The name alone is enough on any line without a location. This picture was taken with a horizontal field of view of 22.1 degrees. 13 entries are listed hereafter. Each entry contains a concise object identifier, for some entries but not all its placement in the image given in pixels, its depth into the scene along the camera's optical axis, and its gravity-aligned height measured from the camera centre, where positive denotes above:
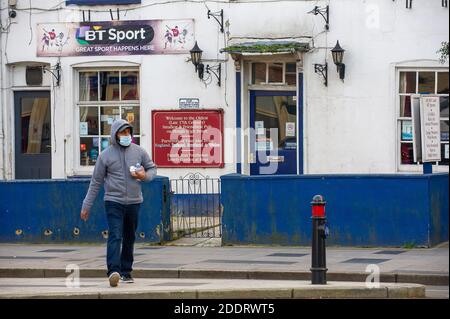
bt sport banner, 23.14 +2.09
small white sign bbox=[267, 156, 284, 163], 23.19 -0.42
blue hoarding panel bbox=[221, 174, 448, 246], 17.19 -1.09
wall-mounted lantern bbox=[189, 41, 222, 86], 22.69 +1.45
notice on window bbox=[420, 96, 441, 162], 16.77 +0.15
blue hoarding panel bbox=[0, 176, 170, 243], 18.55 -1.18
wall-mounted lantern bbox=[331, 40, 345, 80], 21.91 +1.51
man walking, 13.30 -0.57
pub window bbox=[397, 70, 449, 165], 21.98 +0.68
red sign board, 22.98 +0.03
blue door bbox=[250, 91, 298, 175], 23.11 +0.10
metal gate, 19.58 -1.25
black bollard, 12.81 -1.17
